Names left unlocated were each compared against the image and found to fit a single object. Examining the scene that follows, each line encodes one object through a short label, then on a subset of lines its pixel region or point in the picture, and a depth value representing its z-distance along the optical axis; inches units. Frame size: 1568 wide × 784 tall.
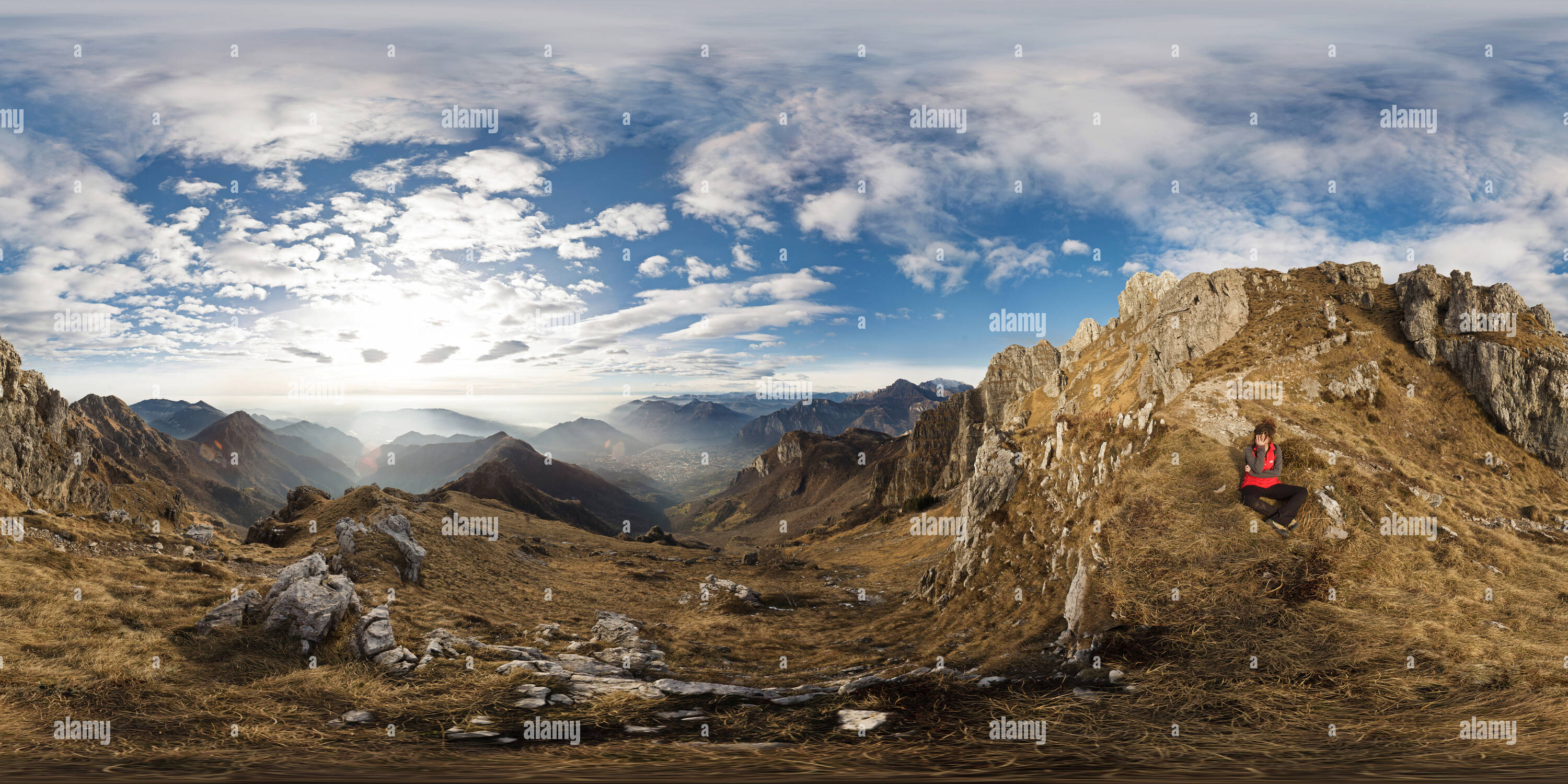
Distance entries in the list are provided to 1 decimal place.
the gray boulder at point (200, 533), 1031.0
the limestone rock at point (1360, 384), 1014.4
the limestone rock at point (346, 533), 1053.8
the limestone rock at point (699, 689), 387.5
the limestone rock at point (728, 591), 1232.2
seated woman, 503.2
